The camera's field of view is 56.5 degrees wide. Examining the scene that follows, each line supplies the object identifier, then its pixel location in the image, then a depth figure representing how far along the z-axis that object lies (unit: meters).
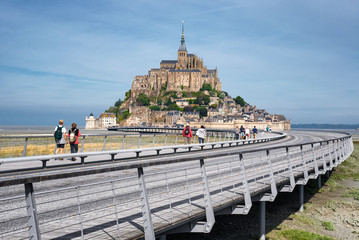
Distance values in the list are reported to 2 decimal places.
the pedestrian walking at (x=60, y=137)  14.64
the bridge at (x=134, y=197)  4.73
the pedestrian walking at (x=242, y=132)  33.12
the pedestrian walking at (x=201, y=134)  23.23
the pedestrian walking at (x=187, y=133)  22.54
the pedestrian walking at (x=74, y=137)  15.12
